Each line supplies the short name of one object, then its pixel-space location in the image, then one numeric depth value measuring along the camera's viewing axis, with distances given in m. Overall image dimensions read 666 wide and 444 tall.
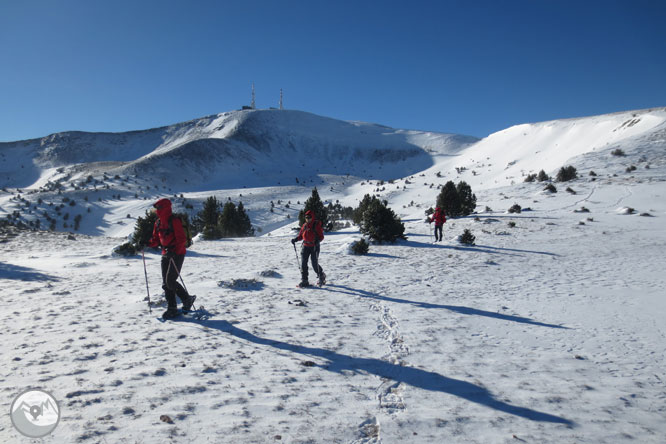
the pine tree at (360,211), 26.10
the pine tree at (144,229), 16.09
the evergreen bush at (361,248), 13.52
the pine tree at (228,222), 26.22
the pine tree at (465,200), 23.69
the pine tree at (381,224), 16.19
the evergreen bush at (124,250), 13.77
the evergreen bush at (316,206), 24.38
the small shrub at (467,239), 14.45
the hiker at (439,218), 15.52
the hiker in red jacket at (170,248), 6.07
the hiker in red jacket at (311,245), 8.59
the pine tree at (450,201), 23.48
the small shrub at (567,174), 31.50
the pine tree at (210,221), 23.29
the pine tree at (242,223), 27.30
